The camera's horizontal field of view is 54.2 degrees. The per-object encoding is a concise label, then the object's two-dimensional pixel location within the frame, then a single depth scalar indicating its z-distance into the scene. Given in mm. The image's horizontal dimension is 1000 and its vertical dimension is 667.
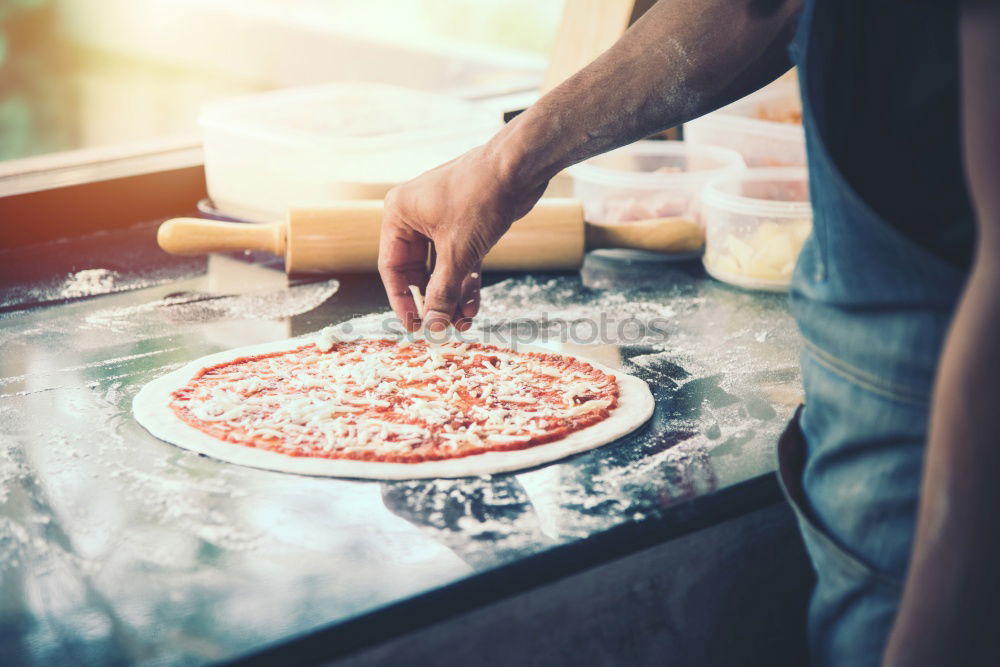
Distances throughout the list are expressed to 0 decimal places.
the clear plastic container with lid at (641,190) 2023
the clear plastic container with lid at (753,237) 1815
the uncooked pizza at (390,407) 1189
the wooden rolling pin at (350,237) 1803
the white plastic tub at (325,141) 1924
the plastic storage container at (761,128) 2158
